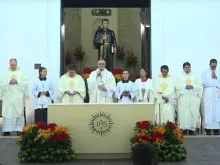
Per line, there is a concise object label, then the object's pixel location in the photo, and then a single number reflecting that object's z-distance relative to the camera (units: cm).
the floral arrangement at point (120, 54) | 2000
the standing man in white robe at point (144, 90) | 1320
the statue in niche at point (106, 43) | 1702
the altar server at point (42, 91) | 1301
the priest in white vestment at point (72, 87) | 1284
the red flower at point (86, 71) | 1450
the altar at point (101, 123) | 873
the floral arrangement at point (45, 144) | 845
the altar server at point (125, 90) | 1301
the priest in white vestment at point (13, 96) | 1307
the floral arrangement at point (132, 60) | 1962
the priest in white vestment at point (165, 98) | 1316
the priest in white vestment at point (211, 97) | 1322
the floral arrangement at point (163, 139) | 840
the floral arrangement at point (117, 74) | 1400
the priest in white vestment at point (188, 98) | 1322
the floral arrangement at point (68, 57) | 1973
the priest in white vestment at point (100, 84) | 1169
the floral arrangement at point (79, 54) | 2038
